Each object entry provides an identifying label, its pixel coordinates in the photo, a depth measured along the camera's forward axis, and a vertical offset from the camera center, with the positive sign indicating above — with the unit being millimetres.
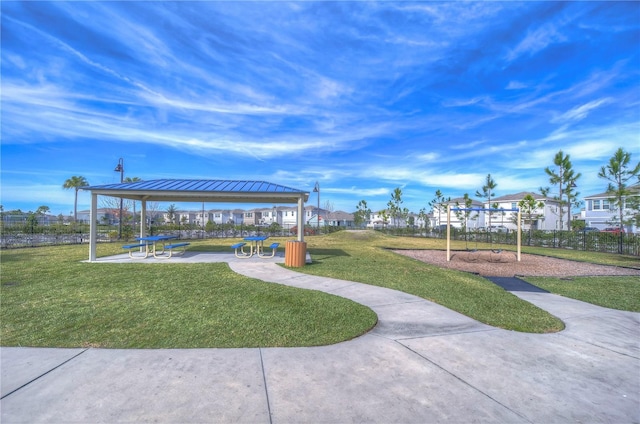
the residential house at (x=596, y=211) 40781 +967
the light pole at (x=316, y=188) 33391 +3066
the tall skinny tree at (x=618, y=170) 21062 +3356
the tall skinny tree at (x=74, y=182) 52531 +5522
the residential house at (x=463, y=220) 56394 -481
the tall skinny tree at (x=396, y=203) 57719 +2591
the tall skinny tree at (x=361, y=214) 75844 +554
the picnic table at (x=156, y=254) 12188 -1689
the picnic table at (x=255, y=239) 12823 -963
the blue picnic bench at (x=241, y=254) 12774 -1750
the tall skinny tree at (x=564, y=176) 32969 +4504
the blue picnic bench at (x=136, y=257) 12748 -1717
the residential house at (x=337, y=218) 85500 -432
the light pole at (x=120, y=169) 24916 +3794
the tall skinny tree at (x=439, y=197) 55472 +3585
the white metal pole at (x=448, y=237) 14883 -1018
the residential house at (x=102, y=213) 50256 -62
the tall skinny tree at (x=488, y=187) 43938 +4363
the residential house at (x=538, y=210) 49969 +1291
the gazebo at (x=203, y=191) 12008 +974
